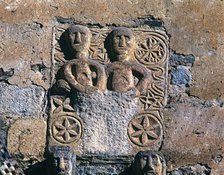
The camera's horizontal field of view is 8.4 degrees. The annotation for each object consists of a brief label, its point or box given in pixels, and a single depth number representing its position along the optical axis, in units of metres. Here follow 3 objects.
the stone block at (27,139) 8.23
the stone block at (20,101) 8.27
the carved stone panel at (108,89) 8.24
